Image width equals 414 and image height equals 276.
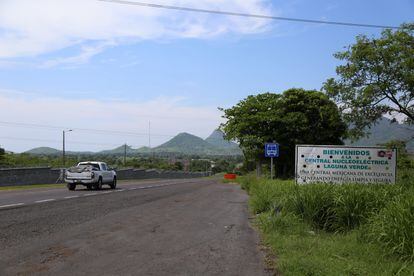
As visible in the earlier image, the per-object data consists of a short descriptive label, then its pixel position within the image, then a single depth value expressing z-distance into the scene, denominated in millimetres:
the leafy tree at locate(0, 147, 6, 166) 62169
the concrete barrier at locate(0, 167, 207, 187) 35812
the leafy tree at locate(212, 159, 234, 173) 160738
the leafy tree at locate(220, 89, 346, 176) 35062
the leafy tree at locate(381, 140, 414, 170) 15148
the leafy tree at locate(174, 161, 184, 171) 145000
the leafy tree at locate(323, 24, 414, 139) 13914
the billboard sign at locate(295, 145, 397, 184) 17266
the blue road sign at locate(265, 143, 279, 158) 26794
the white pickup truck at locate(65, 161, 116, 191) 29922
